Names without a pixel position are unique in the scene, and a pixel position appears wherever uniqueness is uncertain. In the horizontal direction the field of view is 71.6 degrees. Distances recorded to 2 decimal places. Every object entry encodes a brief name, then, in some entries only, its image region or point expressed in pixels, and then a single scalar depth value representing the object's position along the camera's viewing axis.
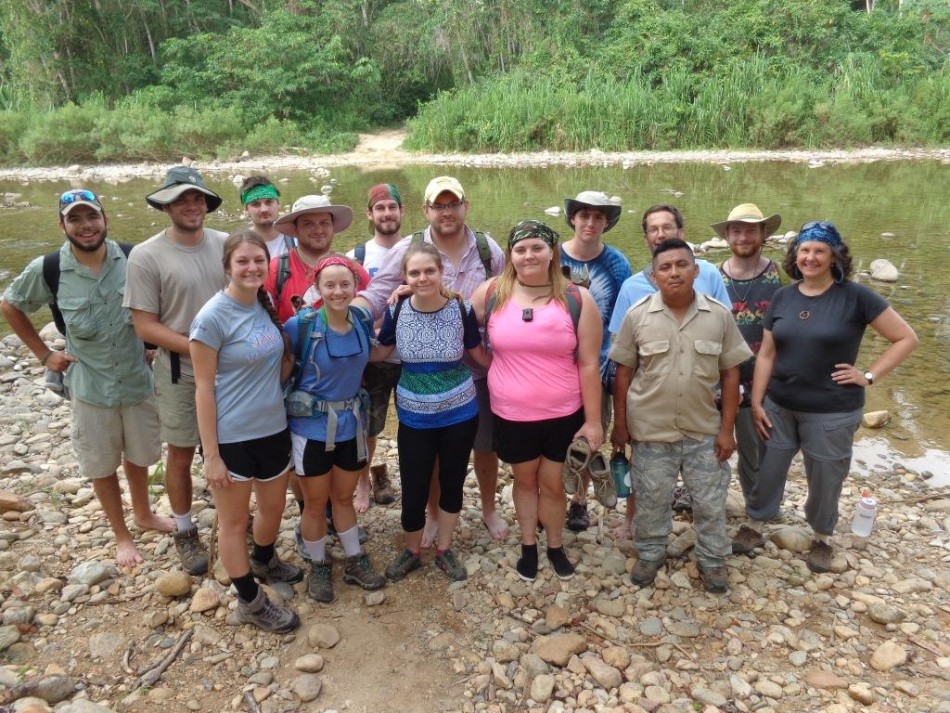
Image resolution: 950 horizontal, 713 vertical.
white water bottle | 3.87
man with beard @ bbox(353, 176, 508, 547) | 3.53
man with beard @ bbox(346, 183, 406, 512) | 3.83
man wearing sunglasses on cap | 3.38
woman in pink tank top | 3.17
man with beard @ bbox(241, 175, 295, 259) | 4.06
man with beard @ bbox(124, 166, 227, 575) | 3.23
